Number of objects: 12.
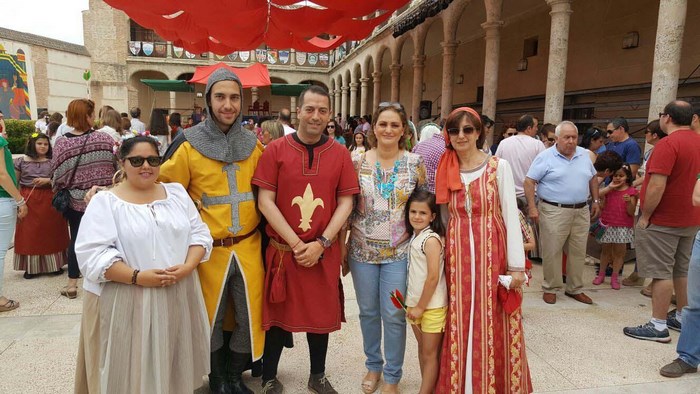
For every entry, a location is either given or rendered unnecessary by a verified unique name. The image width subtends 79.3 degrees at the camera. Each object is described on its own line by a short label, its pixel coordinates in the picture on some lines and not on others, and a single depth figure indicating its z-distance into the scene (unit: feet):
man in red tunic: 7.88
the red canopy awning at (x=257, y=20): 22.71
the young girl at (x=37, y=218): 15.48
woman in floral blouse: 8.18
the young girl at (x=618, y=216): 16.17
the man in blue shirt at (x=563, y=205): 13.98
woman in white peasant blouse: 6.14
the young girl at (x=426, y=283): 7.78
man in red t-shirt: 11.39
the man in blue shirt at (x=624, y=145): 18.72
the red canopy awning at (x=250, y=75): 43.86
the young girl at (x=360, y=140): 30.43
